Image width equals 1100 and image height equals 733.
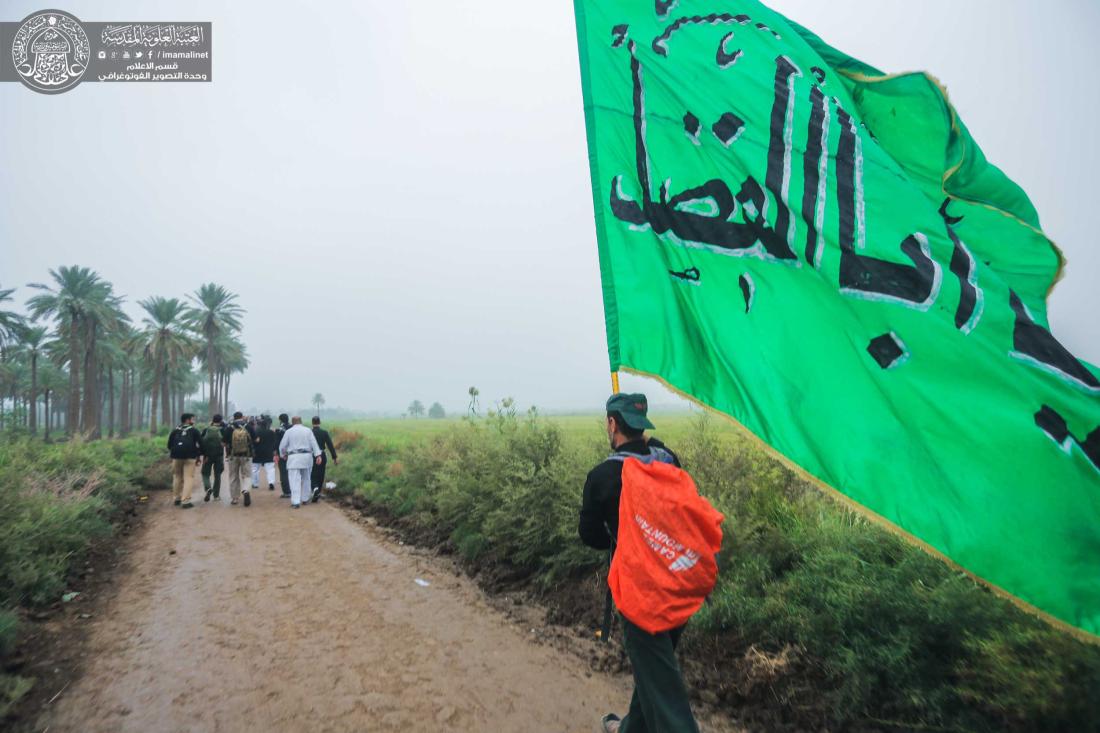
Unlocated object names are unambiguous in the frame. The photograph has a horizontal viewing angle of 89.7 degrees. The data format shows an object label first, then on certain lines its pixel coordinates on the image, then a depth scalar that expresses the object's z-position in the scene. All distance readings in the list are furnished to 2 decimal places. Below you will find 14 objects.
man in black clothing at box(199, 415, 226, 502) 11.79
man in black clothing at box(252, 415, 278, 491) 13.80
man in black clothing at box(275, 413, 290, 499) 12.56
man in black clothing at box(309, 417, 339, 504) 12.12
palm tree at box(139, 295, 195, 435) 43.38
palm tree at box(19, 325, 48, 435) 42.00
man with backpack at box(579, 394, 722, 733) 2.25
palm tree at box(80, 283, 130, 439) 36.09
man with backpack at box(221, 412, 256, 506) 11.47
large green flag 2.11
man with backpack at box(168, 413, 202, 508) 10.72
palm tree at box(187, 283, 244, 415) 49.09
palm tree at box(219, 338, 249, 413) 54.34
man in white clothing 11.16
